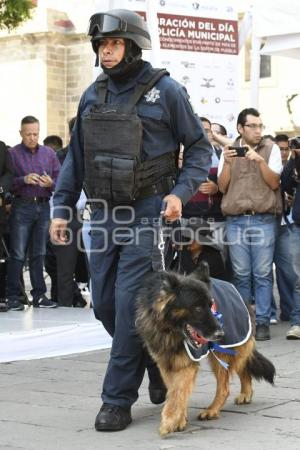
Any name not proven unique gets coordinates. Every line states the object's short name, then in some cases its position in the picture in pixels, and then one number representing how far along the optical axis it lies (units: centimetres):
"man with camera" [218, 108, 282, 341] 963
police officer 566
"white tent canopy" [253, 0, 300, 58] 1155
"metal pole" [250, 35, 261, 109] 1206
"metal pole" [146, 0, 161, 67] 974
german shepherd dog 536
